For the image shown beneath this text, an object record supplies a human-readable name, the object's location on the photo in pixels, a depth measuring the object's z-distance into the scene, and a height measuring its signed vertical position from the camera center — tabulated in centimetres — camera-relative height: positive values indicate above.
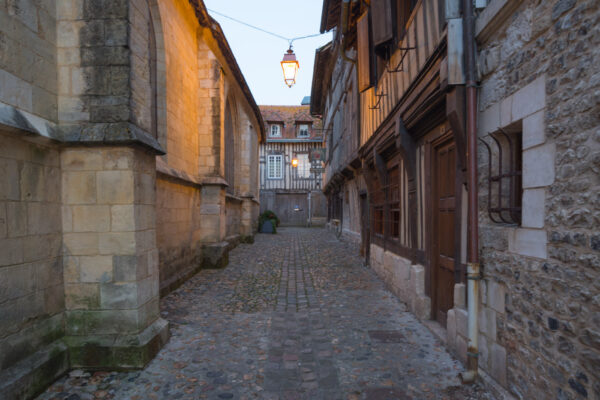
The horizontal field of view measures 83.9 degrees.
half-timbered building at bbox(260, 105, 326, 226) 2361 +185
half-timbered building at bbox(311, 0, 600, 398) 176 +17
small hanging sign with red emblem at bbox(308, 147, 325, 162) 1688 +250
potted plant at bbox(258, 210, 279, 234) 1809 -80
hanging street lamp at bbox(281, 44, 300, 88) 819 +335
